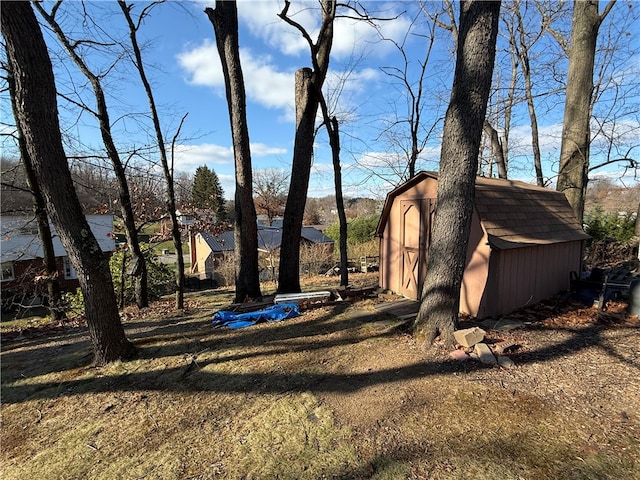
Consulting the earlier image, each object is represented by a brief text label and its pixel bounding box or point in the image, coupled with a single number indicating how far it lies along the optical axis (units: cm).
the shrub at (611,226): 1054
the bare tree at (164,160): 772
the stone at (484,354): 377
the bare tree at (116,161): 762
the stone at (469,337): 407
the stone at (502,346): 398
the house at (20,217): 730
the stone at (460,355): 385
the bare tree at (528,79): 1222
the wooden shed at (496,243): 536
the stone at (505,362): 372
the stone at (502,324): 497
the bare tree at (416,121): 1195
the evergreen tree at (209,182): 3603
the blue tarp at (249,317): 562
